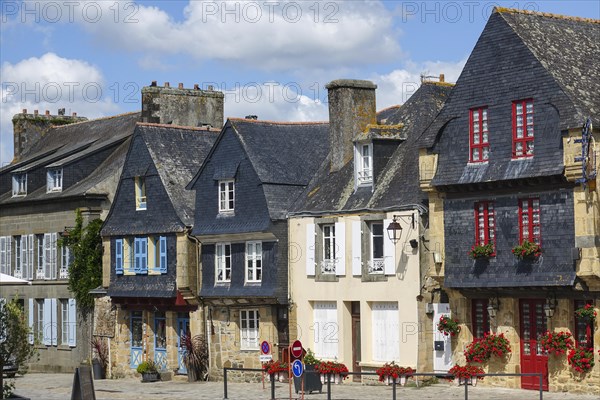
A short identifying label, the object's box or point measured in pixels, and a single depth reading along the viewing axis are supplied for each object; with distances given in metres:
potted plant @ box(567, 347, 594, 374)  30.38
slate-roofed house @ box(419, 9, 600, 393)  30.36
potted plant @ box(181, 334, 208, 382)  40.53
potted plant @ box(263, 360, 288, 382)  32.61
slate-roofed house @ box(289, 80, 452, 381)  35.12
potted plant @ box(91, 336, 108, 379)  43.66
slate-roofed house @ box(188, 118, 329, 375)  38.75
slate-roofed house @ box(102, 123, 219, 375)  41.34
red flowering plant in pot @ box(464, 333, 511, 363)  32.34
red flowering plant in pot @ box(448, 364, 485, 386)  30.94
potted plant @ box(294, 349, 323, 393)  33.16
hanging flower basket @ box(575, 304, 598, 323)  30.22
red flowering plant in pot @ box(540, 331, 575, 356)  30.84
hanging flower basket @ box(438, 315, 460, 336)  33.72
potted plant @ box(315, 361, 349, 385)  33.25
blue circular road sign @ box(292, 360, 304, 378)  28.27
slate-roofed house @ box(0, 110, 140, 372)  45.91
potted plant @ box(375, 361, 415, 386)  32.34
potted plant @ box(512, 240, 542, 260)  31.03
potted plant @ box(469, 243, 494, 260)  32.25
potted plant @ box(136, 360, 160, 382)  41.53
